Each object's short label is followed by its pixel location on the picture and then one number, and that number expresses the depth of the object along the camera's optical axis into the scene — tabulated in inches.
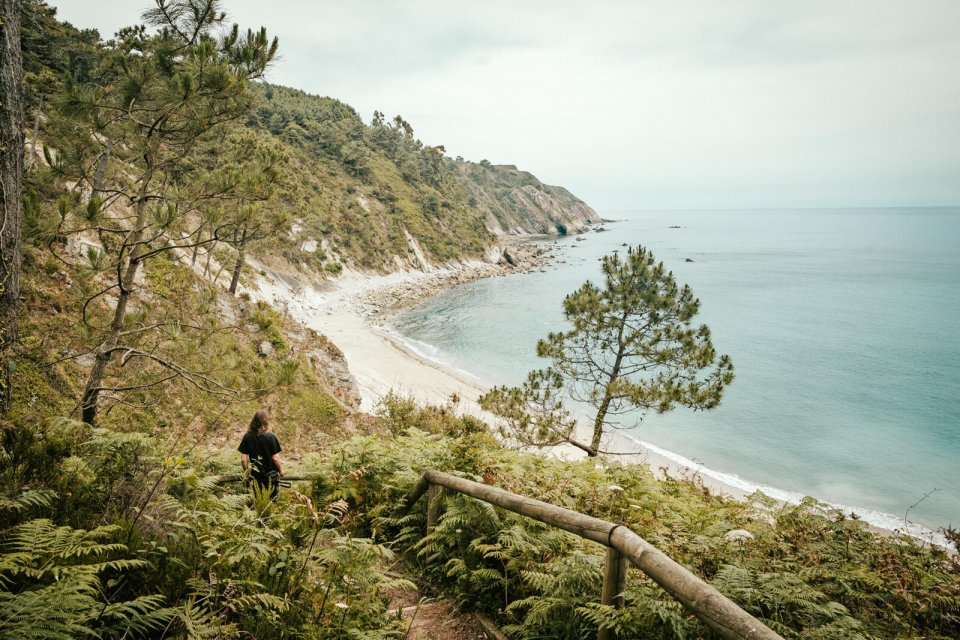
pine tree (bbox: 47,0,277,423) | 234.8
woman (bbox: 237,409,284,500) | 249.7
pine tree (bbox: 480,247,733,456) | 564.7
